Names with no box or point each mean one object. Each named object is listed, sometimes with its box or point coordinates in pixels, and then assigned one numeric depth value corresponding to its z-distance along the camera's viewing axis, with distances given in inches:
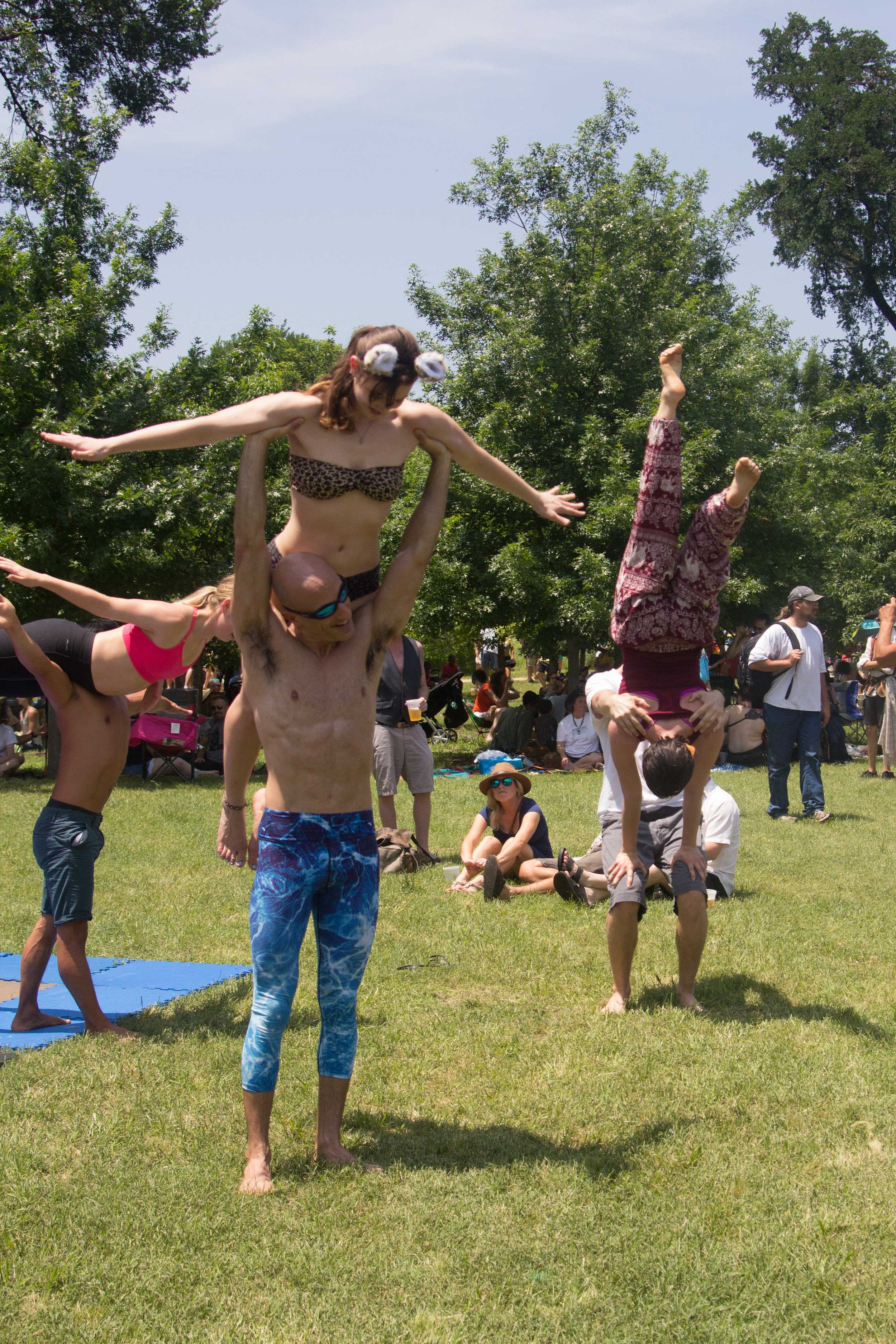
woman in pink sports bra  203.5
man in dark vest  389.7
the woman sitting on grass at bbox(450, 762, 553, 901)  360.2
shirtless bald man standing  152.9
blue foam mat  222.2
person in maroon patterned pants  201.0
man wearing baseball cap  493.7
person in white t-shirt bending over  209.9
